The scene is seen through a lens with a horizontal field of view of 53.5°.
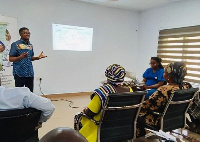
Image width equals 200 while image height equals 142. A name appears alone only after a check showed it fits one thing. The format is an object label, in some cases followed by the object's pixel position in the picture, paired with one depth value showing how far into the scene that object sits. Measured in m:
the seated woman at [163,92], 2.10
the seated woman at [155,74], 3.56
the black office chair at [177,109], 2.01
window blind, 4.49
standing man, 3.20
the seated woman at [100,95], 1.76
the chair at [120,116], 1.67
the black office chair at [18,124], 1.46
